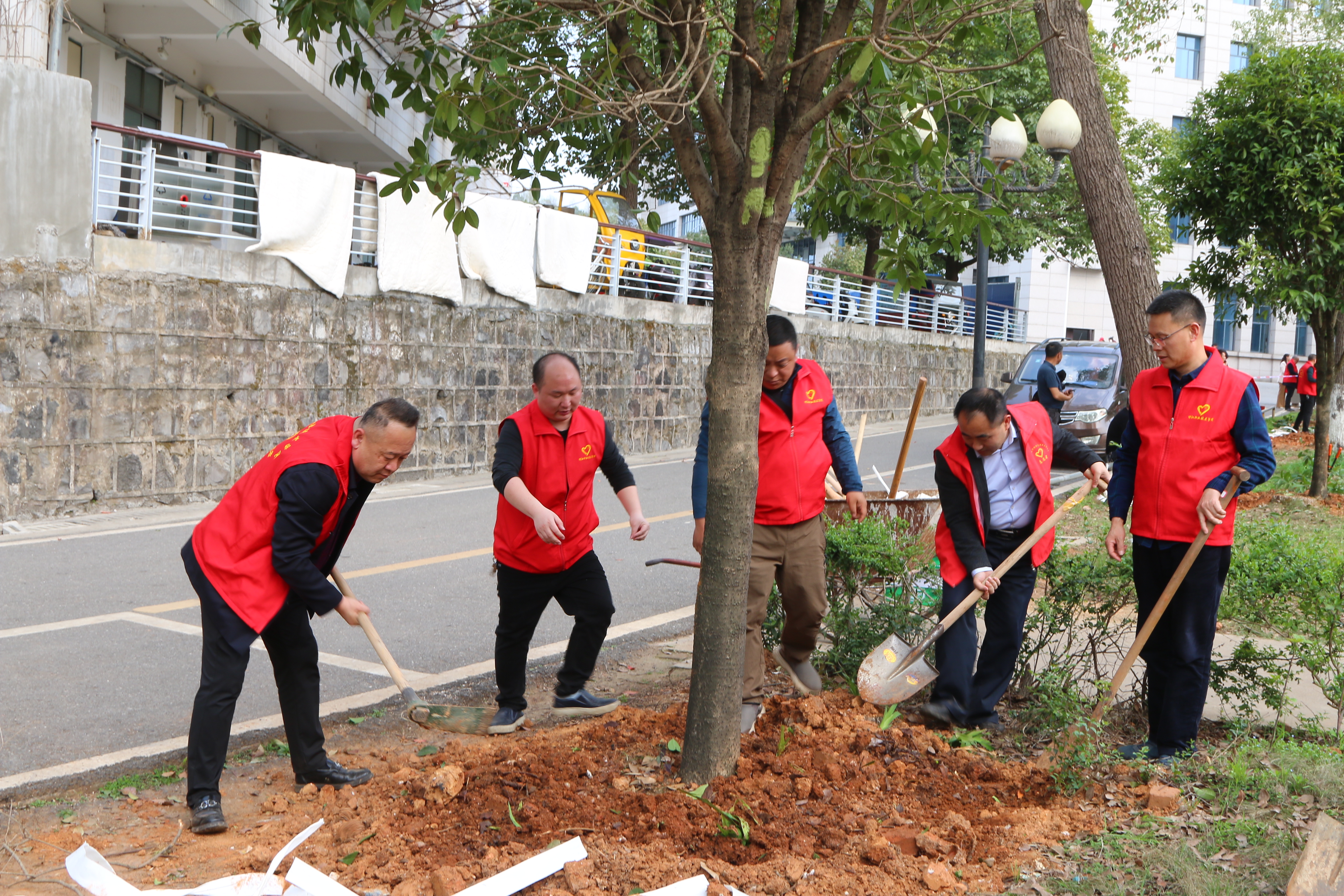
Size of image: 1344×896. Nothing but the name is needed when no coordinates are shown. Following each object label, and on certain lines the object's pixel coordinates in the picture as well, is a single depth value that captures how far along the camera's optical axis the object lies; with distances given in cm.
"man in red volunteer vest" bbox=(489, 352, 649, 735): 471
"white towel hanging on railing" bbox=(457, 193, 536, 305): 1412
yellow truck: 1741
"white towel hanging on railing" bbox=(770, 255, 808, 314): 2161
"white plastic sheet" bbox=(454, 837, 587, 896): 296
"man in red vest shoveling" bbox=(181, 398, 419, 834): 372
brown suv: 1606
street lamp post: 764
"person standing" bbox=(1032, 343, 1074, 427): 1376
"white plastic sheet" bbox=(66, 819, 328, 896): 302
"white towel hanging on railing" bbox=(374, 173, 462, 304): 1293
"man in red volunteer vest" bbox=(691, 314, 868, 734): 467
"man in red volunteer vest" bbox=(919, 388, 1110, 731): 461
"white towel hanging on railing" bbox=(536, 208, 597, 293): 1532
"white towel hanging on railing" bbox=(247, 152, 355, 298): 1176
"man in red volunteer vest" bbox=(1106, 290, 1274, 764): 414
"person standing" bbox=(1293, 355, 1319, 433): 2295
